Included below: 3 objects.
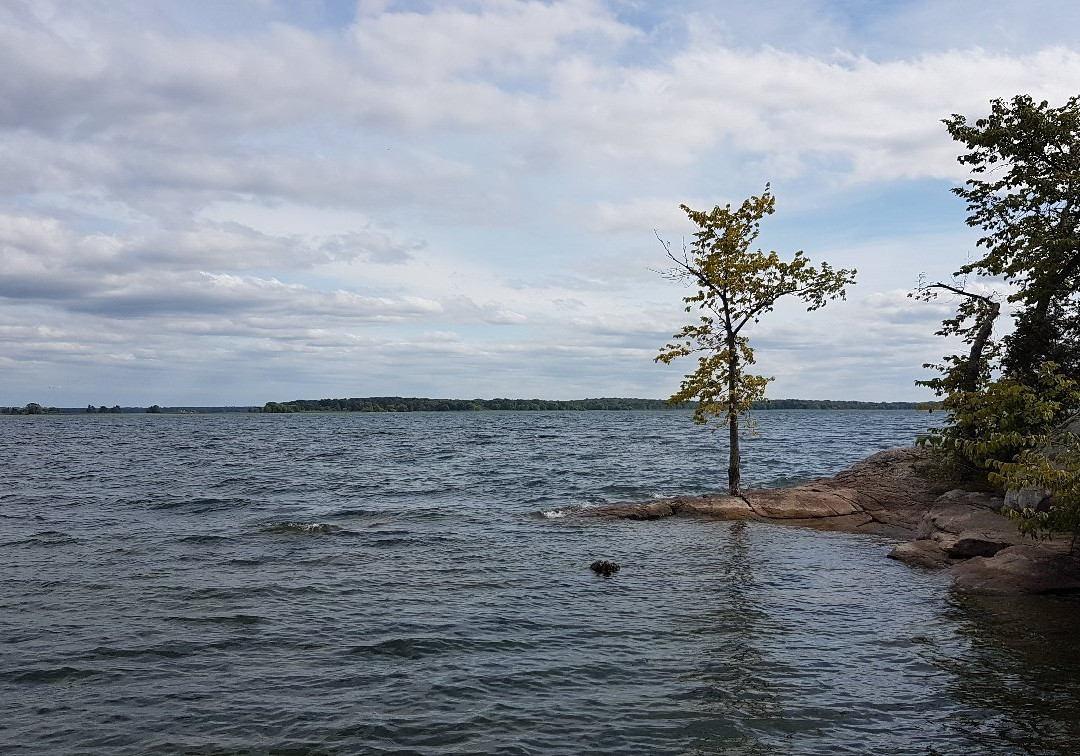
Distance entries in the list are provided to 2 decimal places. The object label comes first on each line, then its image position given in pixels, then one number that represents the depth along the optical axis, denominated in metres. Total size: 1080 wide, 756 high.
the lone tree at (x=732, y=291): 28.61
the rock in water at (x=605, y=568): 19.55
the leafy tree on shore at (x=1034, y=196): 21.86
